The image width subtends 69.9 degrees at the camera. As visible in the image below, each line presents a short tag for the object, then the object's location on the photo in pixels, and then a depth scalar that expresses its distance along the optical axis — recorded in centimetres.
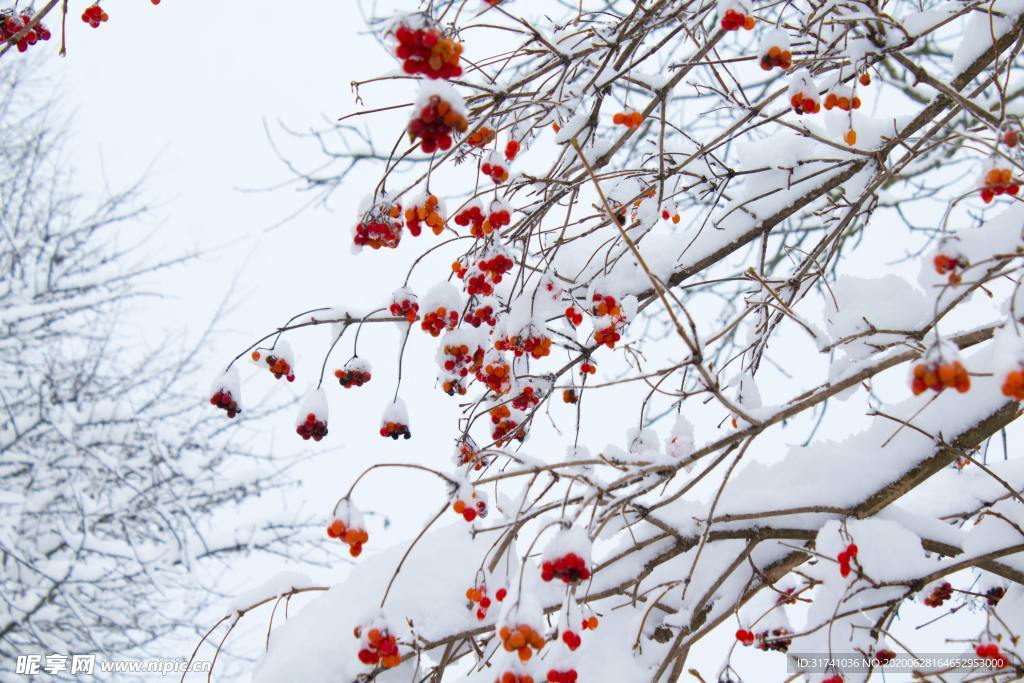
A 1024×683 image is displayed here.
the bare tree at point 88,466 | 530
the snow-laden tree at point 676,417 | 136
